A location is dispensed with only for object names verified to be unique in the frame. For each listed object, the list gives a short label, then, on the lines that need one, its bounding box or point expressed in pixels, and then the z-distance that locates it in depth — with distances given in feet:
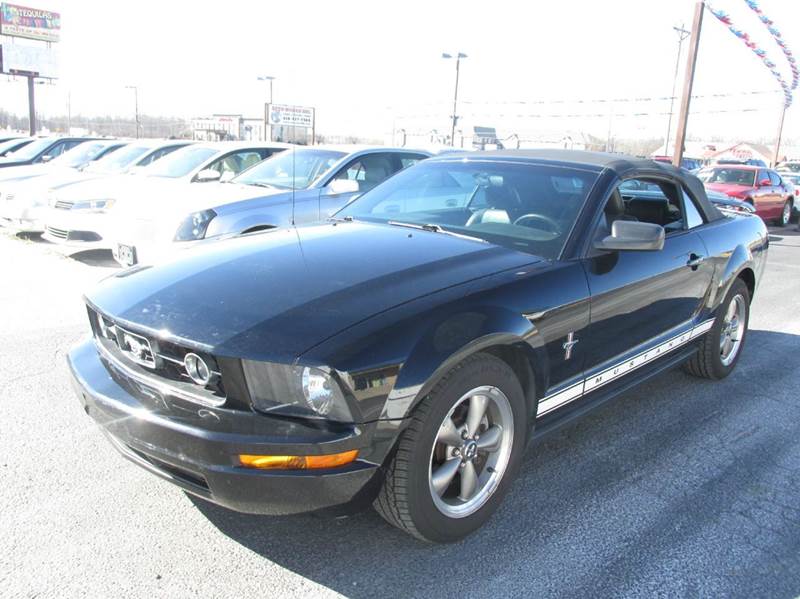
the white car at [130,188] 26.45
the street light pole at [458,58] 105.89
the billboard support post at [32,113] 108.32
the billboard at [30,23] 130.93
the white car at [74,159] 40.01
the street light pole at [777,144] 136.15
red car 51.72
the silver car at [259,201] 22.20
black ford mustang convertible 7.20
